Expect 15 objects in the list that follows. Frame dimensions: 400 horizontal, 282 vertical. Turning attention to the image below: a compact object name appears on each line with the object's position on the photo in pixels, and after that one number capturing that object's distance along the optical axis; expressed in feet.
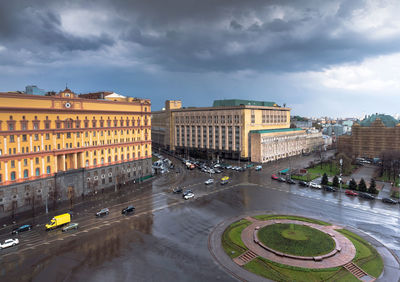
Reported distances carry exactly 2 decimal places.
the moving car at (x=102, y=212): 183.14
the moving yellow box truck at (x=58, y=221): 162.50
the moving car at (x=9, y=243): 138.75
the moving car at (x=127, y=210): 187.96
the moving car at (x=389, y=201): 206.39
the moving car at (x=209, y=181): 269.85
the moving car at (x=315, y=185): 251.72
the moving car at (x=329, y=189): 244.42
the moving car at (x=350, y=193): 228.43
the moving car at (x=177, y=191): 240.12
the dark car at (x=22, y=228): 156.25
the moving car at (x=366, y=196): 218.40
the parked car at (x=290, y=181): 271.69
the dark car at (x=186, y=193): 224.37
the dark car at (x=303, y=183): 261.85
